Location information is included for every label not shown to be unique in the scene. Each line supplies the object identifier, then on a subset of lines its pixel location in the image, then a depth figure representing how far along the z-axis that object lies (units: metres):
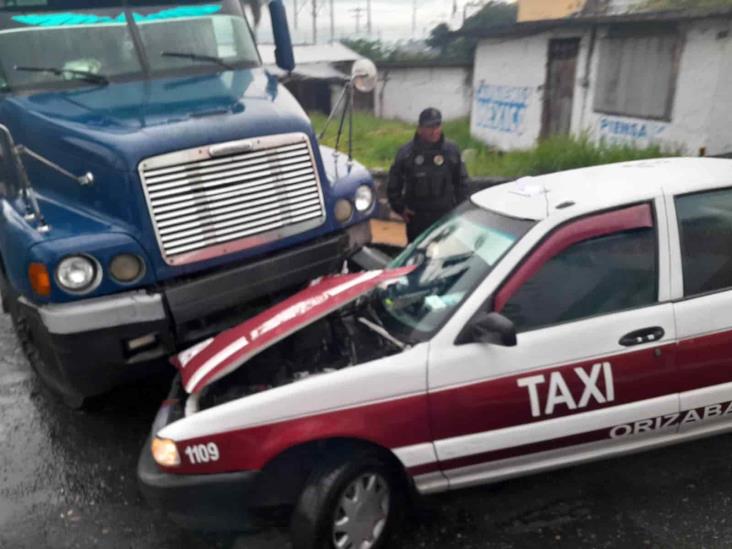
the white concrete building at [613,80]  9.11
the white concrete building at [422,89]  20.19
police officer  5.37
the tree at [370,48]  25.78
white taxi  2.75
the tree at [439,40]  24.06
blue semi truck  3.55
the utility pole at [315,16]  38.22
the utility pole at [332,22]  45.09
